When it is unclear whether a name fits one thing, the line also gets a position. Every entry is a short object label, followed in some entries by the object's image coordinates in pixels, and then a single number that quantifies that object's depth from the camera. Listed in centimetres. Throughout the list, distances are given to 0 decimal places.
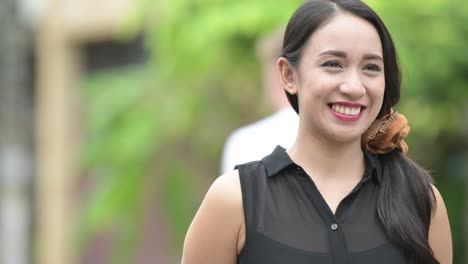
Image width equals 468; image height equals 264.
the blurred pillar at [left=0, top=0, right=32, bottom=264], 1884
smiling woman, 350
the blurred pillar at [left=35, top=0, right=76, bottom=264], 1852
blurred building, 1778
